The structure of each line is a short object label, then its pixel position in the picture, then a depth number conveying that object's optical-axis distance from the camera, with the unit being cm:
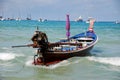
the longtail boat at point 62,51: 1963
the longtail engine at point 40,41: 1880
